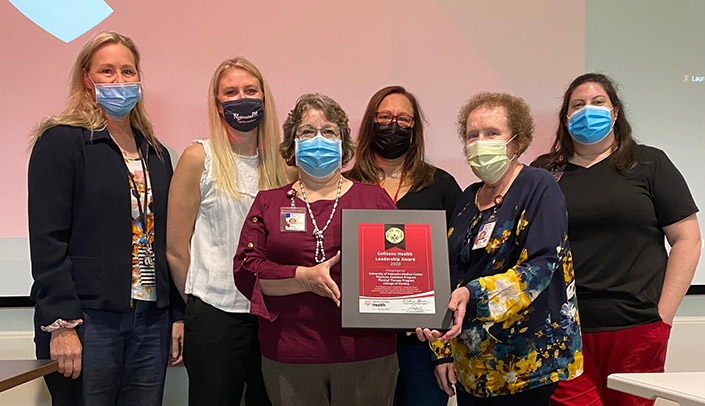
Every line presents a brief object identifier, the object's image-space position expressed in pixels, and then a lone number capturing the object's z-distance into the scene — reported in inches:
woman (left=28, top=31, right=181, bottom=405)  73.2
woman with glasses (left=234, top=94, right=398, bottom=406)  65.8
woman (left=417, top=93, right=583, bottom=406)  63.7
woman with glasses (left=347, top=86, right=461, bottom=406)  87.7
